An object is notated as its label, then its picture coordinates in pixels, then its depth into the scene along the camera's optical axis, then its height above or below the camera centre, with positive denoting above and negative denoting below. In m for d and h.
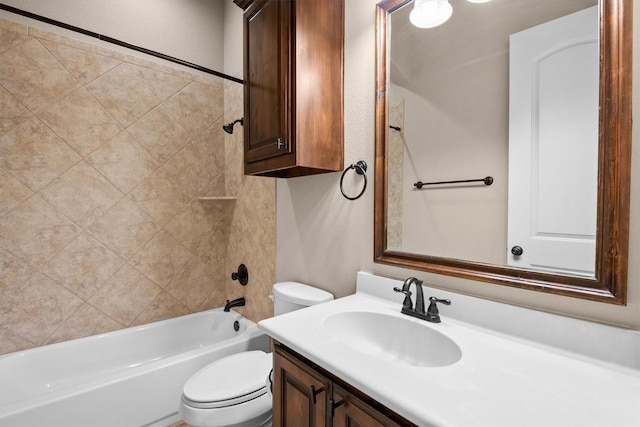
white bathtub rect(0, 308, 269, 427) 1.35 -0.90
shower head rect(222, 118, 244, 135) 2.14 +0.59
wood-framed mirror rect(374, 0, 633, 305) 0.74 +0.09
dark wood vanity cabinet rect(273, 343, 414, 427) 0.68 -0.48
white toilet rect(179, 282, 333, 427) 1.18 -0.74
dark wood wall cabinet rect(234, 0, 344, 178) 1.26 +0.57
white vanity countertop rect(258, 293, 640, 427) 0.54 -0.36
